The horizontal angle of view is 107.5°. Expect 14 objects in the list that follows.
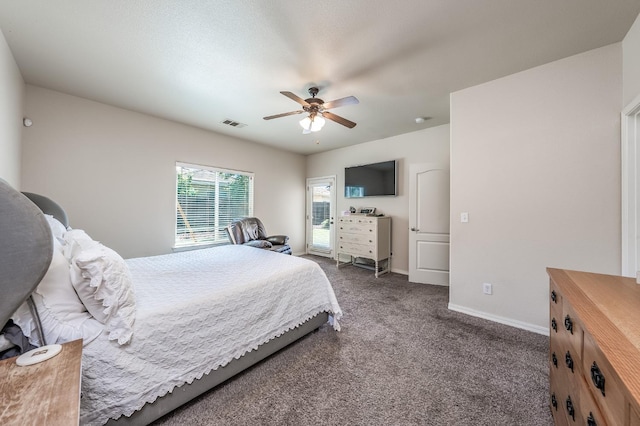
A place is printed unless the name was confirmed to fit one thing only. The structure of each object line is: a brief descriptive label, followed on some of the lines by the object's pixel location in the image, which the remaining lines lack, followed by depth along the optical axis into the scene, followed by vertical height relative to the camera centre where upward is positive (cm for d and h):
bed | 116 -69
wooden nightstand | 60 -52
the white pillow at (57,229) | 164 -13
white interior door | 375 -16
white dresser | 433 -50
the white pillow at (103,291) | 119 -41
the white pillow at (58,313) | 103 -48
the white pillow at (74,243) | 147 -21
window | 406 +22
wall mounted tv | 455 +70
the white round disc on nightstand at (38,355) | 79 -50
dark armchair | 405 -42
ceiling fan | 243 +112
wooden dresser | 62 -43
